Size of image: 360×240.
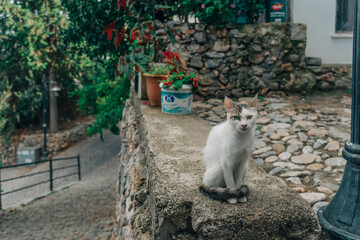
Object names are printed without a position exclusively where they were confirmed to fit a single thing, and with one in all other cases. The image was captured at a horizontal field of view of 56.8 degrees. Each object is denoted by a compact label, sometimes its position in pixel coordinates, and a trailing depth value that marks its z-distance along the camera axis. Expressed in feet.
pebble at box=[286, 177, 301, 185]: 9.56
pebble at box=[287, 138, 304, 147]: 12.63
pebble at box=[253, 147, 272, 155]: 11.94
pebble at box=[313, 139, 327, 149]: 12.43
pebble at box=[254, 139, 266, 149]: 12.53
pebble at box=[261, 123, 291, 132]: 14.35
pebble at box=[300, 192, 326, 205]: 8.48
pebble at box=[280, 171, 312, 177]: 9.98
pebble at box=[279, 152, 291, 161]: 11.43
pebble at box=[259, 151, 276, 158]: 11.59
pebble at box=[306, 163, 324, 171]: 10.59
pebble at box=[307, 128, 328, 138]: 13.59
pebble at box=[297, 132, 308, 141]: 13.24
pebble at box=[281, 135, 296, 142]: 13.10
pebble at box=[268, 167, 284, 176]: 10.16
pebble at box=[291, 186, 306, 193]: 9.02
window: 21.79
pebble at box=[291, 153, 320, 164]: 11.14
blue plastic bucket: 12.61
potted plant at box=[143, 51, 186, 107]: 13.70
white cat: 5.72
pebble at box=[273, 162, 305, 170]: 10.60
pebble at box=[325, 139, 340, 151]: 12.16
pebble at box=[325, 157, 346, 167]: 10.93
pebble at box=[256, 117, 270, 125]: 15.26
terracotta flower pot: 13.84
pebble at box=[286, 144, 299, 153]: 12.11
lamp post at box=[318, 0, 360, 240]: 6.04
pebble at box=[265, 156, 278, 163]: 11.18
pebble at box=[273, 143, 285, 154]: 12.05
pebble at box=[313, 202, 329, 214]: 8.05
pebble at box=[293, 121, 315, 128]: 14.80
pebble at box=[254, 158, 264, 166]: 10.96
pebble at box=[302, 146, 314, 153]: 12.01
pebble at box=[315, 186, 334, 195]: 8.93
